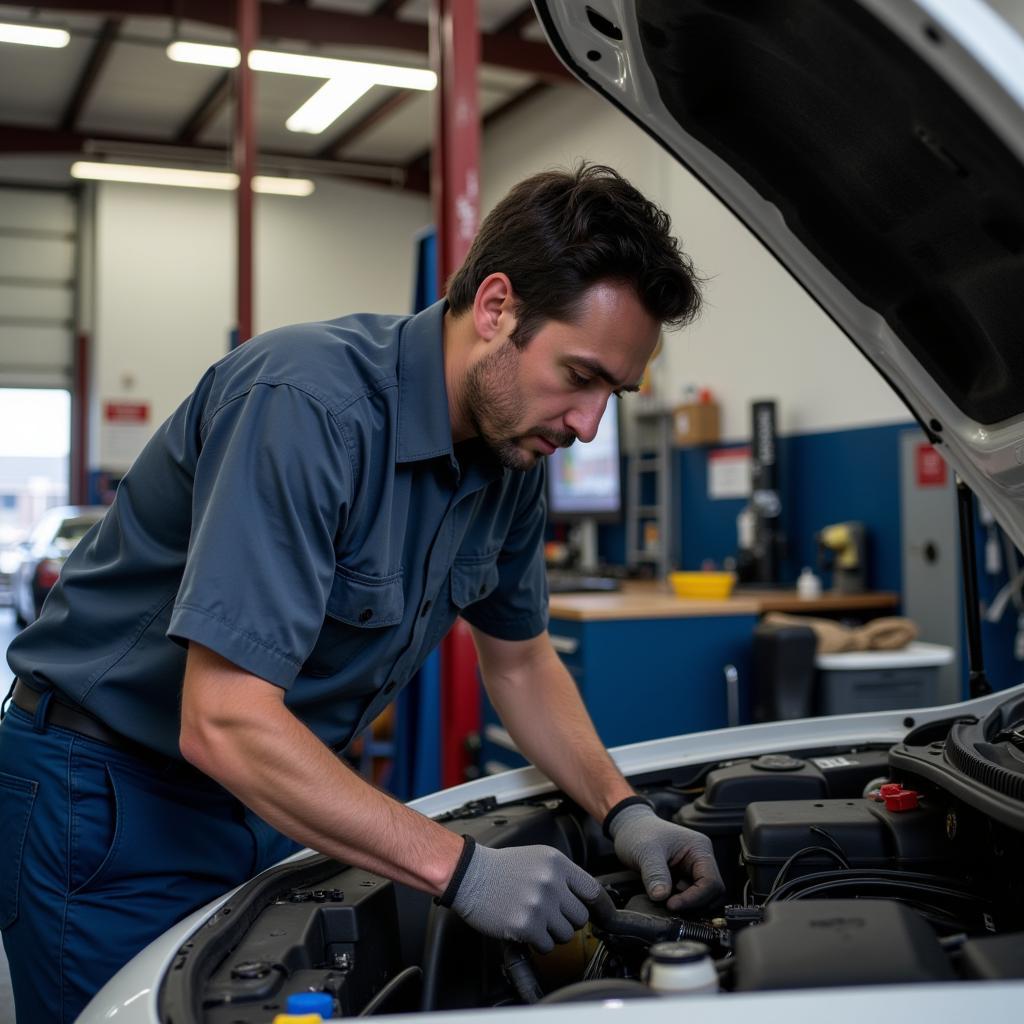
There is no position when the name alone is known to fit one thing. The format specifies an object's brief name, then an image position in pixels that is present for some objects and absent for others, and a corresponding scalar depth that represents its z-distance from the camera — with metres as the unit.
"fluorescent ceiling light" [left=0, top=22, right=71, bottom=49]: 7.65
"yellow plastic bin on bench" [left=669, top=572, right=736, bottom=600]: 3.96
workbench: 3.45
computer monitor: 5.40
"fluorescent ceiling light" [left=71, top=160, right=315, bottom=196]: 10.75
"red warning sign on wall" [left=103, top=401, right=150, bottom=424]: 11.36
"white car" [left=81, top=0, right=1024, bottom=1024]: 0.81
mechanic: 1.24
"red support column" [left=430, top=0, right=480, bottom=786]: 3.68
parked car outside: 8.29
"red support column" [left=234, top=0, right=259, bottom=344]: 6.36
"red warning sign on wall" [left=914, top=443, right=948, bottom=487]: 4.20
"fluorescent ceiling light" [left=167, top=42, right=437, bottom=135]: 7.45
